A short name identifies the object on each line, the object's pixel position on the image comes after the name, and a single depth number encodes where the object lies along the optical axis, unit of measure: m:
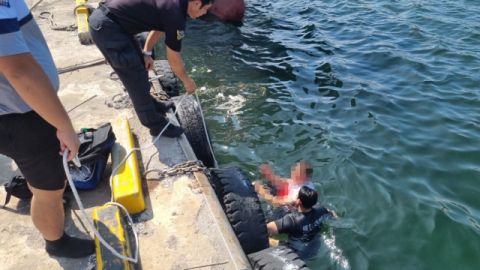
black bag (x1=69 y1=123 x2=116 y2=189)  3.28
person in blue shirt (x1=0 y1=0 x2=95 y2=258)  1.75
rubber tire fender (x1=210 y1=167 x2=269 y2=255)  3.21
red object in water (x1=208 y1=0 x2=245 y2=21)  10.62
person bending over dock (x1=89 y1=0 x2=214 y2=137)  3.35
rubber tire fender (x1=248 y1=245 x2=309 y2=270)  2.88
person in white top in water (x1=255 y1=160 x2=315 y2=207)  4.68
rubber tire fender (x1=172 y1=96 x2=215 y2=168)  4.54
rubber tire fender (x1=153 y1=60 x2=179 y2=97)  5.91
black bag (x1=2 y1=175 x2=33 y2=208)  3.11
